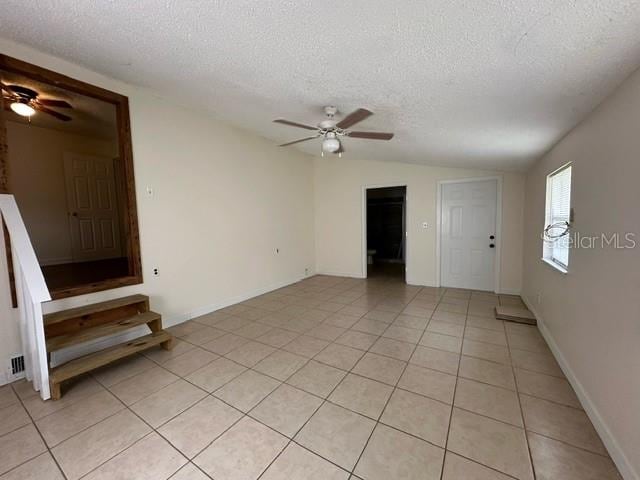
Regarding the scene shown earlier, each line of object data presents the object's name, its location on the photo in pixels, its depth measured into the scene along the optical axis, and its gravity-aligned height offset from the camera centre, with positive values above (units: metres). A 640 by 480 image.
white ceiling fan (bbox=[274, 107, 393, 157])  2.45 +0.92
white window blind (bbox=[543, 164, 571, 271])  2.52 +0.01
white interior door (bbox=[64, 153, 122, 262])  4.96 +0.42
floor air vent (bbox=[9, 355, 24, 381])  2.26 -1.16
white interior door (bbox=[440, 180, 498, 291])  4.63 -0.25
